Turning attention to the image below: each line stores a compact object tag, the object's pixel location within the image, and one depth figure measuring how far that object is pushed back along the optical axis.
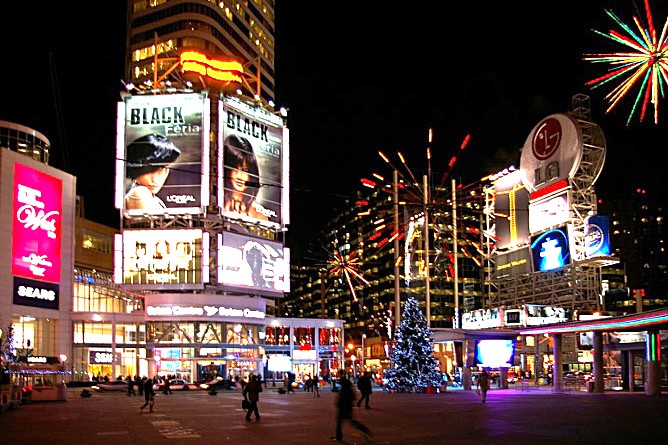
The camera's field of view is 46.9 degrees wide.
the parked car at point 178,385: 66.19
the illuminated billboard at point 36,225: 70.44
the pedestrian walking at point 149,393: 34.12
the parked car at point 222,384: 68.25
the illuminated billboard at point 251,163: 81.69
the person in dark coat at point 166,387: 57.15
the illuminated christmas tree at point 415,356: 50.06
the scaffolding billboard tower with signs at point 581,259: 77.44
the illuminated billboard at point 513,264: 90.31
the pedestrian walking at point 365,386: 32.79
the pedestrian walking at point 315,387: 48.88
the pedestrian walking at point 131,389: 56.25
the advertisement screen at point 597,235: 75.44
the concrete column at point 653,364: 43.50
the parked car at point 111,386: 65.69
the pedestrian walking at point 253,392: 26.72
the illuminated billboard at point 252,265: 80.50
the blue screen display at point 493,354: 52.22
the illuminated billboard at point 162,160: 78.81
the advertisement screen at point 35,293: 69.81
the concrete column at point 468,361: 53.78
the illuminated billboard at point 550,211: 78.06
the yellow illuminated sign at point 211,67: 93.94
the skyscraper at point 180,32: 111.94
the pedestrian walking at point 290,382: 57.34
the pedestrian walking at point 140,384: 53.81
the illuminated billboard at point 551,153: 76.88
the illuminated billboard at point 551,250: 79.00
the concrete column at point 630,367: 51.91
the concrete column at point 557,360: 52.42
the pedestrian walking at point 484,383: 36.47
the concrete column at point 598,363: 48.00
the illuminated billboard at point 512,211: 93.00
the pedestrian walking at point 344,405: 19.48
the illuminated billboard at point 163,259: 80.00
